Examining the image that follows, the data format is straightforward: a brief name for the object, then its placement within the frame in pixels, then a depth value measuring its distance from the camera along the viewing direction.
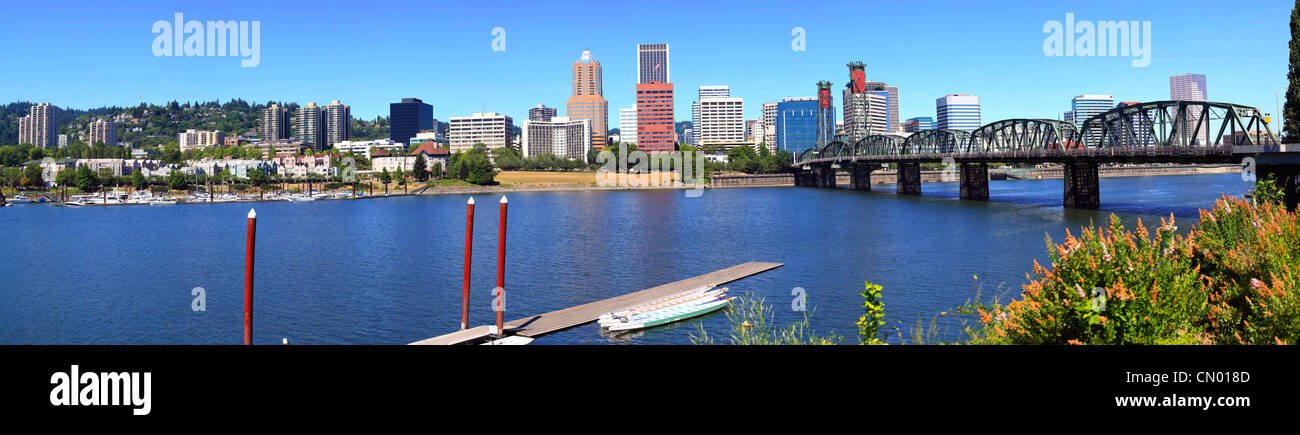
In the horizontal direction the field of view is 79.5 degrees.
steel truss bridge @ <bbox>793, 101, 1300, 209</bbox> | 63.75
